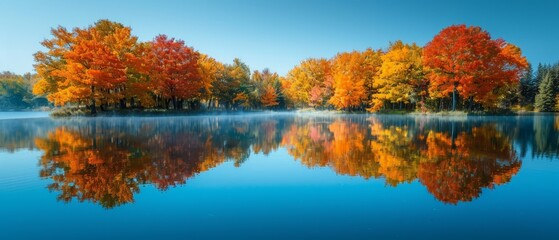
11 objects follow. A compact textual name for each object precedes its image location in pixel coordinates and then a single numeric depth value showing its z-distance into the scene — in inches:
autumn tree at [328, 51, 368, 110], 2235.5
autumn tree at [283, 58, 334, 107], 2655.0
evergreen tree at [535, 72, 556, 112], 2783.0
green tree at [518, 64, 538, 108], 3265.3
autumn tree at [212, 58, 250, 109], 2519.7
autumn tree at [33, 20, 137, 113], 1505.9
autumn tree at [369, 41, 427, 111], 1948.8
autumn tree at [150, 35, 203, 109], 1764.3
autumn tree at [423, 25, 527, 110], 1553.9
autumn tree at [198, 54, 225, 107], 2070.6
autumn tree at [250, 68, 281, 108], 3352.9
